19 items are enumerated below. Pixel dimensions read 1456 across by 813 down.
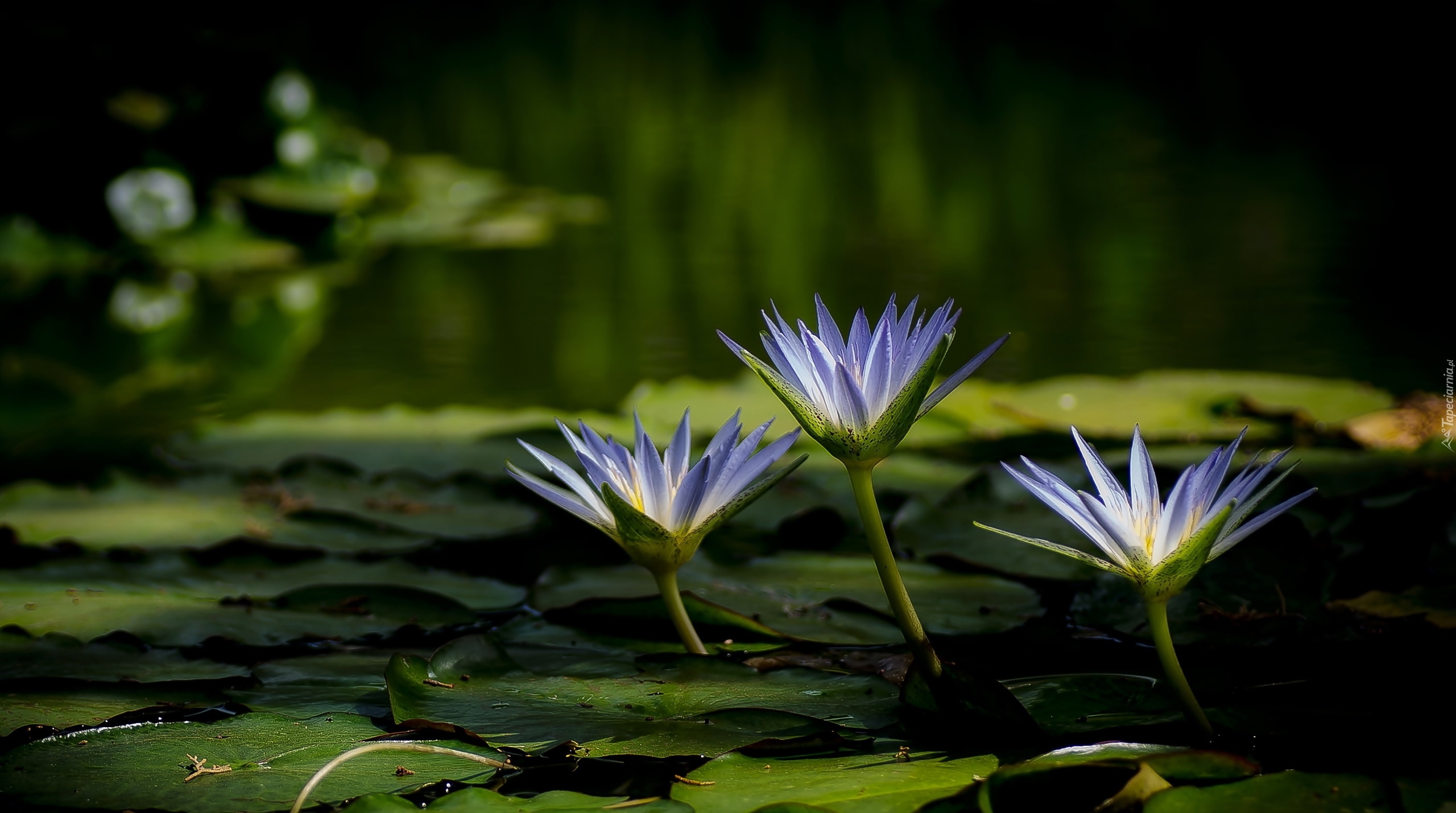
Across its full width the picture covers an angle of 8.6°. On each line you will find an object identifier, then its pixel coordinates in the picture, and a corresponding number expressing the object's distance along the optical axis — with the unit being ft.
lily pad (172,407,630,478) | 15.88
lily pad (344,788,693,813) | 13.37
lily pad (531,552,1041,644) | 14.05
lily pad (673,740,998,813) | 13.36
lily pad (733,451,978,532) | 14.83
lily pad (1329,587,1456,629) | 13.85
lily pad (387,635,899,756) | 13.58
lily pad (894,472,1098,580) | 14.32
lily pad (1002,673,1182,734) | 13.57
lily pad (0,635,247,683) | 13.85
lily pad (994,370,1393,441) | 16.09
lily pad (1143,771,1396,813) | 13.29
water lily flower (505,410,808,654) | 13.58
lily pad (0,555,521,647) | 14.06
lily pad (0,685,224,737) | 13.66
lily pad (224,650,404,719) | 13.75
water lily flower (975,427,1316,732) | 13.33
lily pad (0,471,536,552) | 14.62
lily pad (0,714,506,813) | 13.43
